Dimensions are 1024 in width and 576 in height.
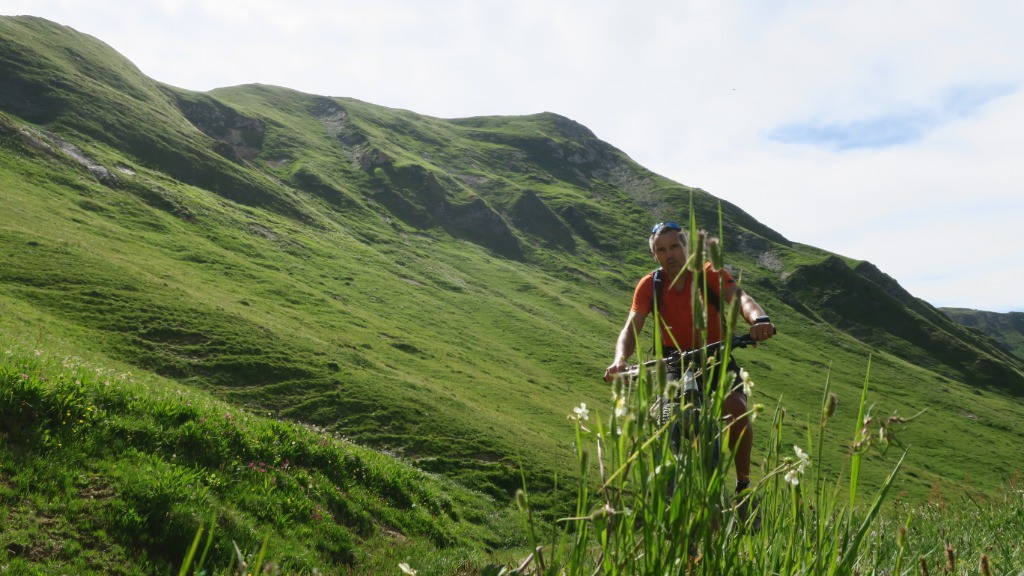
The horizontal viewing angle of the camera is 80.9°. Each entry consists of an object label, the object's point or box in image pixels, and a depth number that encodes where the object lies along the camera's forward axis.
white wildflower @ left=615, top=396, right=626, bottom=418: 1.83
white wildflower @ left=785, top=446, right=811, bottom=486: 2.12
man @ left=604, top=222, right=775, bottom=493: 4.98
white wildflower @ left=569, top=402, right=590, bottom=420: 2.07
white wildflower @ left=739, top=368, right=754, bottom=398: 2.09
